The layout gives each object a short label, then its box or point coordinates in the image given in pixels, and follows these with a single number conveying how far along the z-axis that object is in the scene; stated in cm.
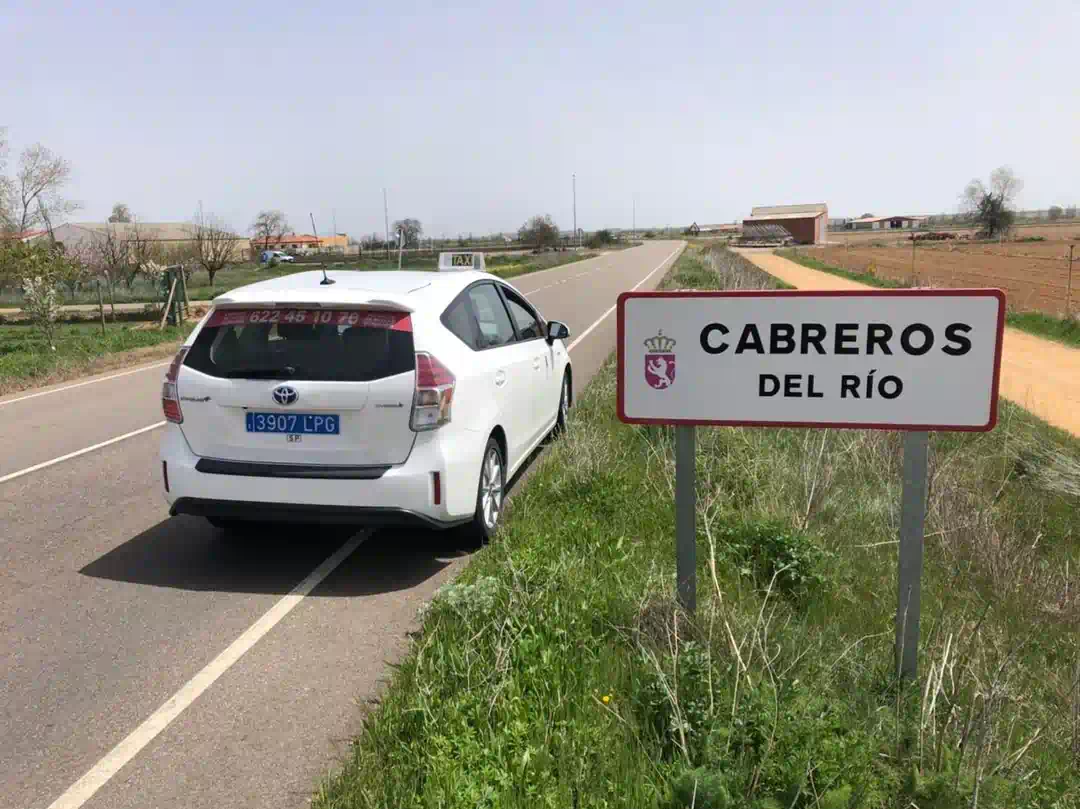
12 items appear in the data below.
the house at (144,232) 6894
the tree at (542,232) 9425
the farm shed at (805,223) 10069
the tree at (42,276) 2003
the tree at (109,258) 3696
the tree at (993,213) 8931
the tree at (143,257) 3616
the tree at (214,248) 4878
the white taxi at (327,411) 490
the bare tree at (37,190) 4906
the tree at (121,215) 8581
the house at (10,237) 2708
